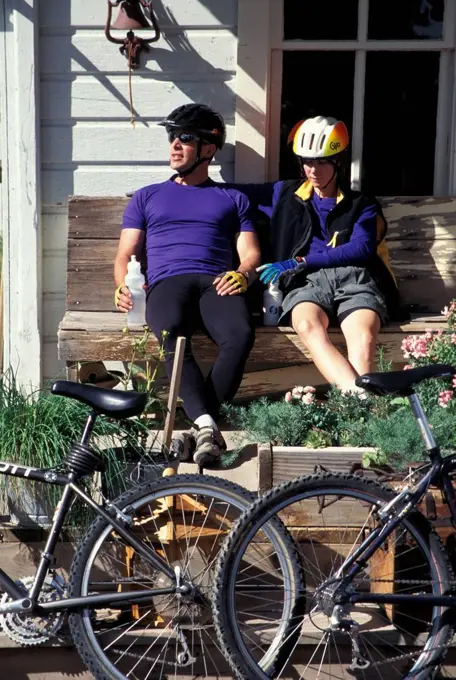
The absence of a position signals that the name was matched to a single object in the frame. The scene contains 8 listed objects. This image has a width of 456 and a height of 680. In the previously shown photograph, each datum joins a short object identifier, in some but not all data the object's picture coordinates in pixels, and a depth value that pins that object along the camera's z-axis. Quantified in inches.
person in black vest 375.9
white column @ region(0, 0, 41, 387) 424.2
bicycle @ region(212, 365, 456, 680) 248.1
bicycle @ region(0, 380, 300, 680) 255.6
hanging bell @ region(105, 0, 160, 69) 411.2
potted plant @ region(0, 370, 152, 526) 292.0
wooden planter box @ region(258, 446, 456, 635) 269.1
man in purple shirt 366.3
